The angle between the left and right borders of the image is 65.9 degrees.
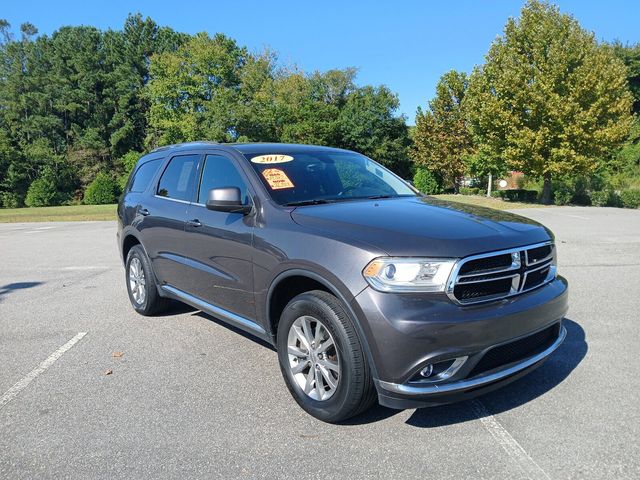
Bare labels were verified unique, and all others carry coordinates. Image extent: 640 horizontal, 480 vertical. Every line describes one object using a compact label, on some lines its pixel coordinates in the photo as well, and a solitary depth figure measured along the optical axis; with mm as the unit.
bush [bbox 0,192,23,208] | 47688
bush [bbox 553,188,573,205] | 26156
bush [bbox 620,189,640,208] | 24297
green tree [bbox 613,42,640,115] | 51962
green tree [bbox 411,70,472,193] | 42000
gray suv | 2760
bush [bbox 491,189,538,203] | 30281
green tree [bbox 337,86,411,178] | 49438
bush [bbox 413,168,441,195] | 43969
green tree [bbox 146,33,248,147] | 44656
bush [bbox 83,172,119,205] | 49500
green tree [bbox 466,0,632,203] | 22969
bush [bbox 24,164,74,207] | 48875
